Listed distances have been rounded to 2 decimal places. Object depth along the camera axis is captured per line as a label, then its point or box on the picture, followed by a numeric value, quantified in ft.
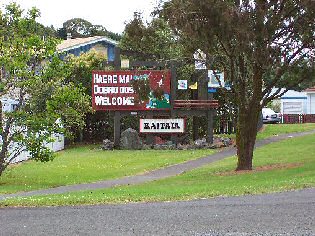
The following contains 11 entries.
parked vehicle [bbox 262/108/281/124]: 191.42
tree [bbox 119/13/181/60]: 124.01
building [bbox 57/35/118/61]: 171.63
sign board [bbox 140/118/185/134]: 116.67
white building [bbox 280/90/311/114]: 215.72
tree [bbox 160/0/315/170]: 62.80
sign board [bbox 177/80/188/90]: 119.65
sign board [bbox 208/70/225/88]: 123.75
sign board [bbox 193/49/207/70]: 74.96
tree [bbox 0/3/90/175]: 66.64
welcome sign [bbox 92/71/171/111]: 115.14
